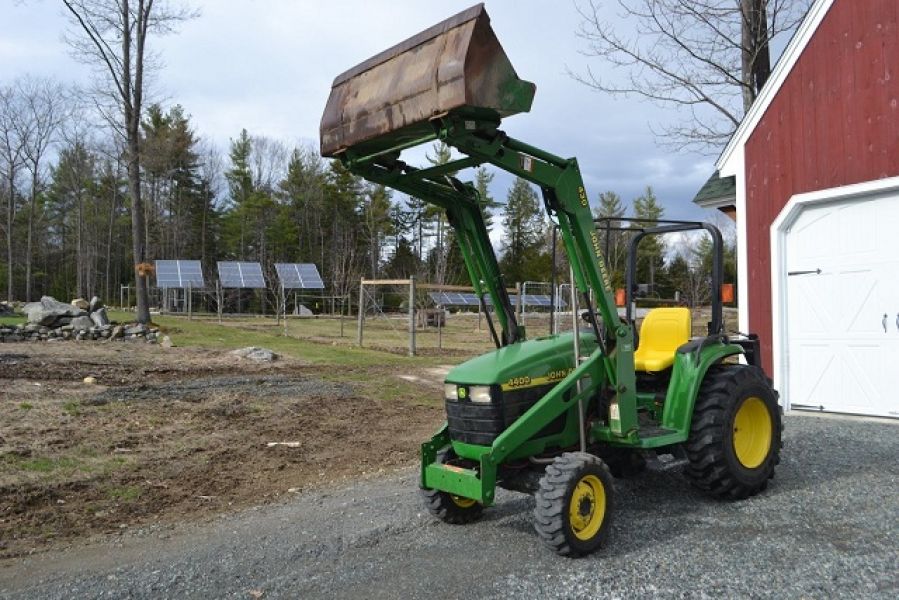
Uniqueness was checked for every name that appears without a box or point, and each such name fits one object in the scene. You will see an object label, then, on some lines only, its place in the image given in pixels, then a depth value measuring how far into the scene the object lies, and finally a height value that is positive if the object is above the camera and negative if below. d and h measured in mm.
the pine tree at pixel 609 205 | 60719 +7892
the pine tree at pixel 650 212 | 47062 +7718
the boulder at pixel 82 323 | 20906 -703
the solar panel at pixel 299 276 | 35631 +1103
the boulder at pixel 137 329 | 21016 -904
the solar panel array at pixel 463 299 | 40375 -202
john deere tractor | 4191 -520
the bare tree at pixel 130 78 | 23922 +7560
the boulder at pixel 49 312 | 21219 -371
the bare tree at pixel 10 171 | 45938 +8488
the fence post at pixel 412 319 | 18766 -615
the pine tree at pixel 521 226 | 61681 +6084
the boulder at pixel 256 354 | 15703 -1253
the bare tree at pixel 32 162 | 46125 +8930
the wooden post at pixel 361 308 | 20438 -328
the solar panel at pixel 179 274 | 36500 +1308
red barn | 8406 +1017
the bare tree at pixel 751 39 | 15406 +5530
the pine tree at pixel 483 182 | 55025 +8981
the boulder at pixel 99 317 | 22056 -567
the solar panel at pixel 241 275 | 38281 +1271
